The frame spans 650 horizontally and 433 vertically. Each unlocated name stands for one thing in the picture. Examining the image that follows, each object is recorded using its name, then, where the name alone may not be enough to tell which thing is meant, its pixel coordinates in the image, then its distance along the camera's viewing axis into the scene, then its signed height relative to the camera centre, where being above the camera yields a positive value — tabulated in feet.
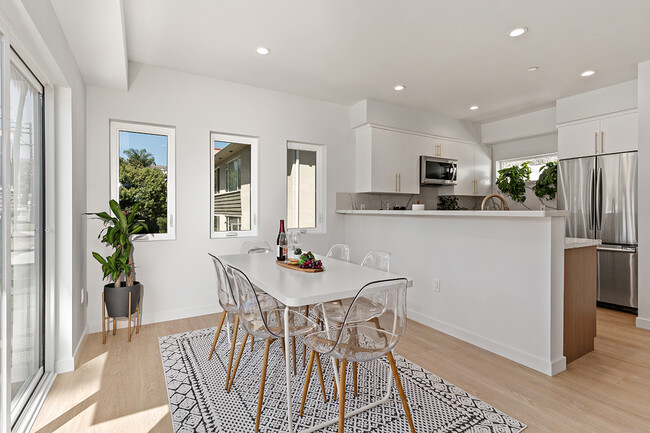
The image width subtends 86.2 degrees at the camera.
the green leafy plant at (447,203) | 18.21 +0.64
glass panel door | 5.96 -0.35
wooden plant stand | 9.65 -3.12
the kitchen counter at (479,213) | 7.80 +0.05
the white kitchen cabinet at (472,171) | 17.85 +2.34
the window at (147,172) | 11.00 +1.39
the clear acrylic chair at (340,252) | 10.23 -1.14
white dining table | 5.38 -1.20
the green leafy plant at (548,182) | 15.93 +1.54
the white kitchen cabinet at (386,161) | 14.96 +2.41
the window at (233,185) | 12.67 +1.13
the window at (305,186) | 14.35 +1.21
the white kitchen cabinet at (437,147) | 16.51 +3.31
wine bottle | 8.53 -0.81
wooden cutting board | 7.18 -1.13
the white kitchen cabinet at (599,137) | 12.58 +3.03
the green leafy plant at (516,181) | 17.57 +1.78
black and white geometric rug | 6.03 -3.62
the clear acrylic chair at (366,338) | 5.37 -2.08
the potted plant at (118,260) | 9.66 -1.27
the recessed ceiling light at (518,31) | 8.89 +4.76
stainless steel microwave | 16.34 +2.15
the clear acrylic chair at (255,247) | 11.22 -1.07
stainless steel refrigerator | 12.48 +0.01
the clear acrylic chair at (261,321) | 5.95 -2.04
